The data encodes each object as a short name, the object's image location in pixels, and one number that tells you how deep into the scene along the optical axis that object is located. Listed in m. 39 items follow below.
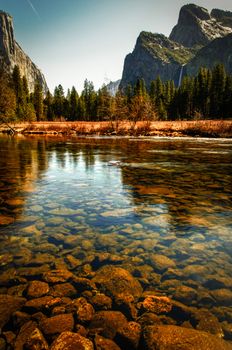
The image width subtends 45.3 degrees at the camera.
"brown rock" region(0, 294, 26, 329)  3.14
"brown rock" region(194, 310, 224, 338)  2.98
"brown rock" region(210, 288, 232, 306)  3.46
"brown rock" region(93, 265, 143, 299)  3.71
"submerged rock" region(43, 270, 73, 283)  3.91
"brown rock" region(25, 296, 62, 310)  3.36
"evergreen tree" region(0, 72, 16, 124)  51.09
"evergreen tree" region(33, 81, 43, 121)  98.38
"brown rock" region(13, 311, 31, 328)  3.07
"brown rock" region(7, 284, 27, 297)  3.59
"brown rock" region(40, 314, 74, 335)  2.99
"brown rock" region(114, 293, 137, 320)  3.29
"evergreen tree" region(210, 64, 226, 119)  87.94
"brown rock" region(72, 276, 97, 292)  3.76
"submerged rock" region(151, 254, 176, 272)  4.28
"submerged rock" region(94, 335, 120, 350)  2.77
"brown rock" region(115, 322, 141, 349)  2.84
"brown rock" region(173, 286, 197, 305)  3.53
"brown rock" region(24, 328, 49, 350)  2.74
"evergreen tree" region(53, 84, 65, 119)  109.38
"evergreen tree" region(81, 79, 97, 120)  104.38
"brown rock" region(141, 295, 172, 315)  3.34
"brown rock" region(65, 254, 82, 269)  4.33
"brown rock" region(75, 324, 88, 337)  2.97
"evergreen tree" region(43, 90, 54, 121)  110.19
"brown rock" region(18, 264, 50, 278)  4.04
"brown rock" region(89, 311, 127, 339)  2.99
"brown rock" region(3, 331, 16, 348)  2.79
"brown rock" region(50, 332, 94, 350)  2.73
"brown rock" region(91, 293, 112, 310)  3.41
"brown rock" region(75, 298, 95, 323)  3.20
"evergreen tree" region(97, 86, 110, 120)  97.20
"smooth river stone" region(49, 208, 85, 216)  6.64
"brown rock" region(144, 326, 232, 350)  2.74
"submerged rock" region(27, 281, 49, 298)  3.59
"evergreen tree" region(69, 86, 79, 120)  105.38
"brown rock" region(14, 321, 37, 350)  2.76
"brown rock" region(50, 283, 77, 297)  3.61
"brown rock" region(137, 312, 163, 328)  3.13
